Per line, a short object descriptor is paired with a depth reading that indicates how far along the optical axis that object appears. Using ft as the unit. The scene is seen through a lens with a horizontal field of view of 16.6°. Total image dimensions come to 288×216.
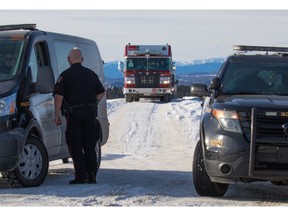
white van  40.07
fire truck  164.80
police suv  34.95
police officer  43.53
